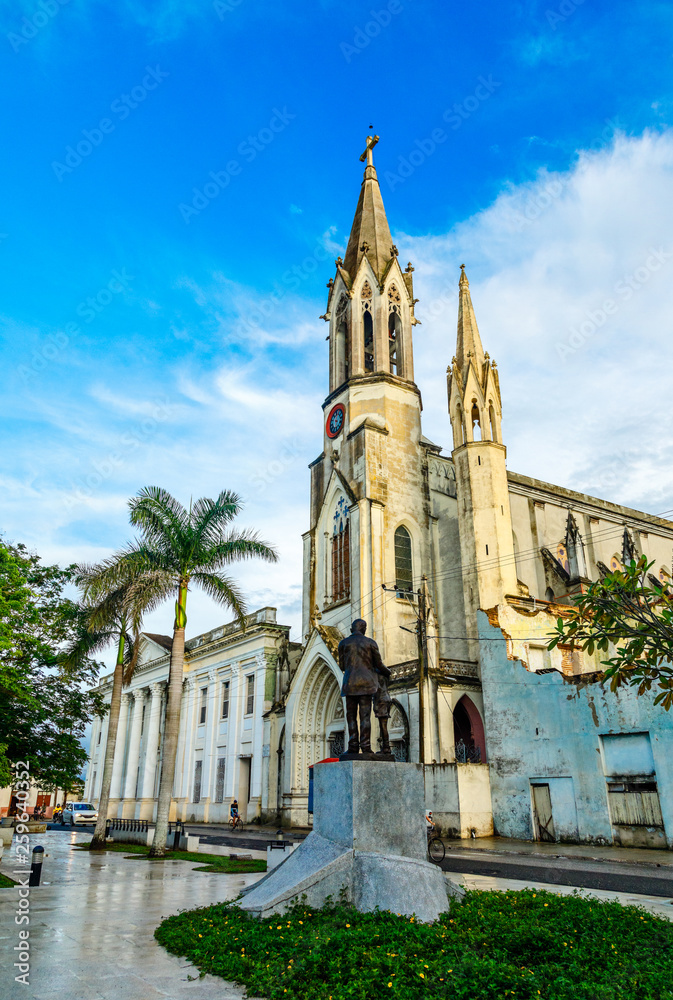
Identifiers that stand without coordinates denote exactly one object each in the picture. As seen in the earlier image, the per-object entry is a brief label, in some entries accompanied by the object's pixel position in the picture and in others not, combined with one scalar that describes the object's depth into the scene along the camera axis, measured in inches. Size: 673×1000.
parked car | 1785.2
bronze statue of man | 418.3
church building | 863.7
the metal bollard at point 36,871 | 509.4
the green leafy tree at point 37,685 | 647.1
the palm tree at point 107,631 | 919.0
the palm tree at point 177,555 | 870.4
